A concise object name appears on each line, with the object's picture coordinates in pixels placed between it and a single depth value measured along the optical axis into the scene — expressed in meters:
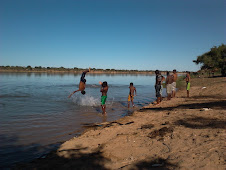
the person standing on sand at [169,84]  12.30
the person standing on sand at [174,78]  12.93
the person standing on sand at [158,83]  10.84
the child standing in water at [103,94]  9.65
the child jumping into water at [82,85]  9.61
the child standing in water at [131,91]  11.75
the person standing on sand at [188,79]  13.36
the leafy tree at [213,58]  36.97
